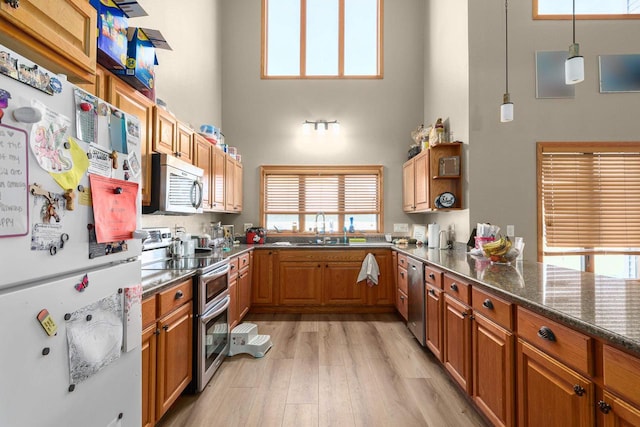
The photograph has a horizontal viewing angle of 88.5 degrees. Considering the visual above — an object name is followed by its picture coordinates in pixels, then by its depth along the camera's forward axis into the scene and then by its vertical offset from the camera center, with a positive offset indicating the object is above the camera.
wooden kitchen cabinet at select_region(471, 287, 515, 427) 1.60 -0.76
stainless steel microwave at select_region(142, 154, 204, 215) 2.32 +0.23
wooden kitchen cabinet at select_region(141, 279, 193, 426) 1.66 -0.75
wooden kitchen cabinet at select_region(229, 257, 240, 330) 3.22 -0.79
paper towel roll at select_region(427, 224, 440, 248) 3.93 -0.23
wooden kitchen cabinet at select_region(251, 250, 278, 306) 4.30 -0.81
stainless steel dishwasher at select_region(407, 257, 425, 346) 3.05 -0.82
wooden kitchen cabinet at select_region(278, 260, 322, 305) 4.30 -0.86
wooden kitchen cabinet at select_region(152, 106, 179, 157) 2.39 +0.65
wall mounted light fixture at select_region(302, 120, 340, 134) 4.99 +1.39
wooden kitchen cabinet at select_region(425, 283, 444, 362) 2.61 -0.86
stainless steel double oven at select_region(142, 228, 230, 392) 2.27 -0.60
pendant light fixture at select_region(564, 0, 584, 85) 2.29 +1.06
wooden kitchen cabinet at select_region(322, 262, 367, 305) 4.29 -0.91
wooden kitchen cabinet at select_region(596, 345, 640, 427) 0.96 -0.53
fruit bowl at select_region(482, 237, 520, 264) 2.44 -0.27
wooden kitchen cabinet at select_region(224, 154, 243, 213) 4.15 +0.42
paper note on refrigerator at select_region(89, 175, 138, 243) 1.09 +0.03
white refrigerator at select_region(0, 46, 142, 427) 0.80 -0.12
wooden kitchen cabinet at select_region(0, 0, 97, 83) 0.97 +0.59
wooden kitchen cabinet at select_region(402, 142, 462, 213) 3.62 +0.44
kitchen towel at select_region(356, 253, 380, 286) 4.20 -0.70
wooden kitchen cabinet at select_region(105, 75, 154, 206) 1.88 +0.68
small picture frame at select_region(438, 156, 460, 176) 3.58 +0.55
